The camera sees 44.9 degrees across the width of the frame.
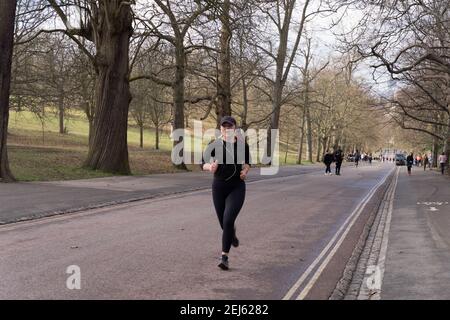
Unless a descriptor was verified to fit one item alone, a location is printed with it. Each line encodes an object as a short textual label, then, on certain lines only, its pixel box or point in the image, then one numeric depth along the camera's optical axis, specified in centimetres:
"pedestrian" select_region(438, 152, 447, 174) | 4153
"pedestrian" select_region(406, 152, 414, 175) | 4569
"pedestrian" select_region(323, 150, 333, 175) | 3709
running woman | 704
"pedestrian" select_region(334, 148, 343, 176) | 3672
